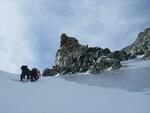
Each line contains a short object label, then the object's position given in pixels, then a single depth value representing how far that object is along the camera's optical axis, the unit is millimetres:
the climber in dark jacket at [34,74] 13903
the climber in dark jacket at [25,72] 13790
